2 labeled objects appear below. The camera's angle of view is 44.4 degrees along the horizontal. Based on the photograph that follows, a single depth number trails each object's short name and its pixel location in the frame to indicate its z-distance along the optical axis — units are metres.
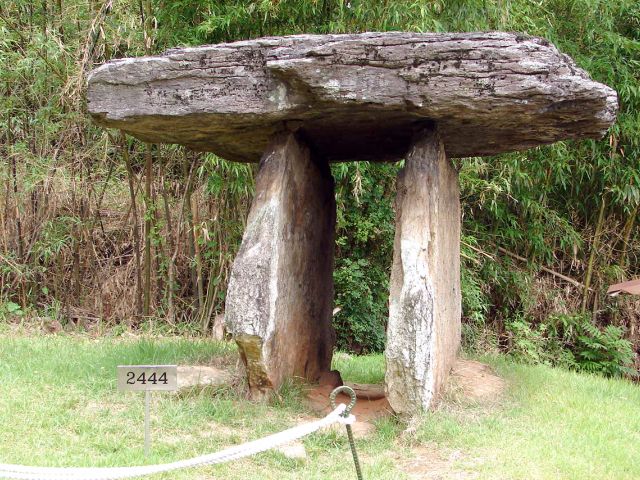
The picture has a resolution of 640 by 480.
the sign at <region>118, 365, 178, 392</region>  4.43
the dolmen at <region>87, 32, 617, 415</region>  4.89
